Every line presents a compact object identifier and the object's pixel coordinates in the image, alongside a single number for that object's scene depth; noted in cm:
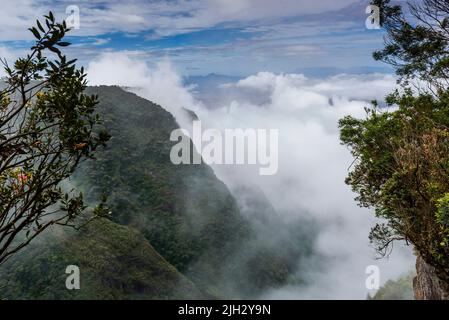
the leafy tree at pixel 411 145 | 917
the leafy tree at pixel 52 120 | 458
